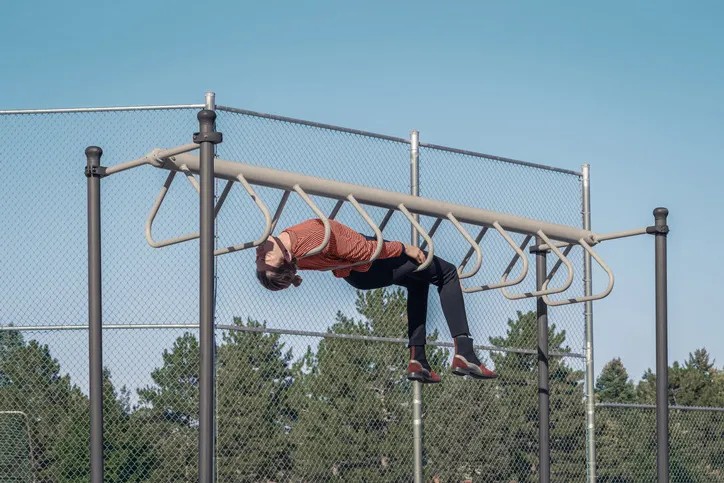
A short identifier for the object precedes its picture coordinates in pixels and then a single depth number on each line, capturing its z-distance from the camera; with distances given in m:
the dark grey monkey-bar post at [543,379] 13.95
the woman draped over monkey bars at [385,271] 10.22
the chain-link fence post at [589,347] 17.47
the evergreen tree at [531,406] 17.84
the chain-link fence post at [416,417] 15.49
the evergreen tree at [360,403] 15.51
